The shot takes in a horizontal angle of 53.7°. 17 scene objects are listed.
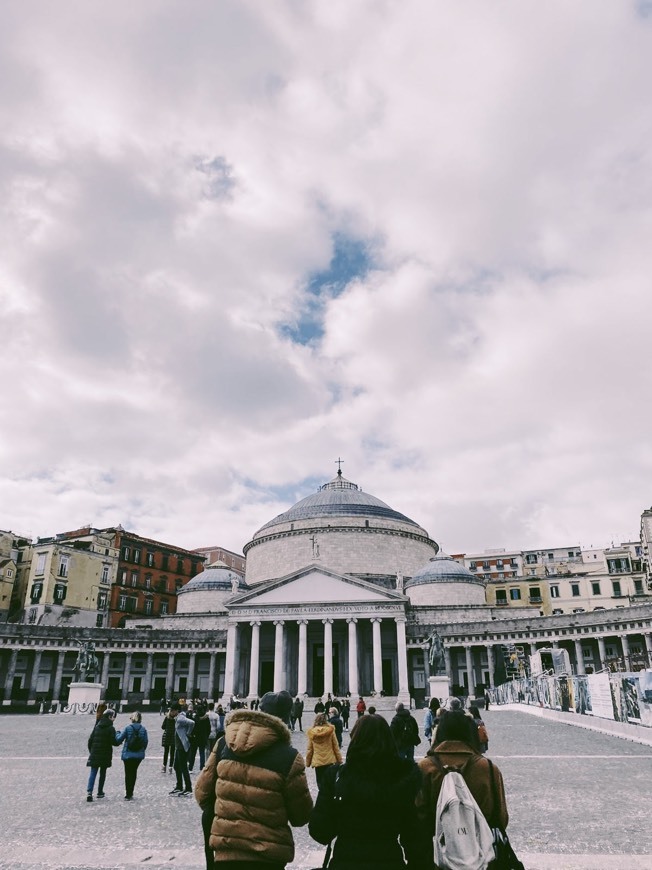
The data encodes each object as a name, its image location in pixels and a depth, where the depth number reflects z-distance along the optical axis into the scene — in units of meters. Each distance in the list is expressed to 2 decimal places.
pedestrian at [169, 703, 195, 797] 12.47
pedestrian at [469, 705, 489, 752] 10.19
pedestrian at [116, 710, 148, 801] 11.86
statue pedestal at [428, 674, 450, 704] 41.06
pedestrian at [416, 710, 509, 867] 4.47
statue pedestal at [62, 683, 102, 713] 42.59
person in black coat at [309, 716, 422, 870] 4.07
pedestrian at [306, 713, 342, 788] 10.77
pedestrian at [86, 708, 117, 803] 11.70
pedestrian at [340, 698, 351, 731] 27.89
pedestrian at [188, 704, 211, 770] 14.26
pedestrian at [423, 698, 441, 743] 16.39
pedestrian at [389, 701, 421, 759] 9.95
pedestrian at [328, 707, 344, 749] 17.05
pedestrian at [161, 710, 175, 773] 15.88
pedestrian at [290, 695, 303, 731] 29.78
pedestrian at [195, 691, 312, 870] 4.37
